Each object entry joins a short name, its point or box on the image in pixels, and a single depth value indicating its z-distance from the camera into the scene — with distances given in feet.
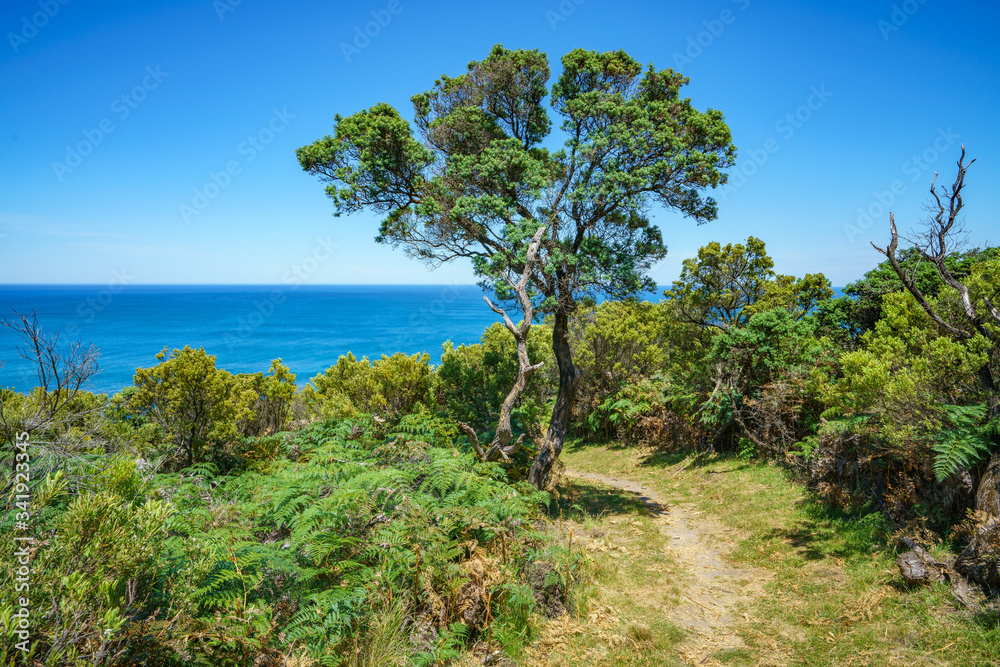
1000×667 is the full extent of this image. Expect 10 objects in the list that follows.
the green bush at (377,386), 37.45
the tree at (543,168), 30.19
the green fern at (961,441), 17.24
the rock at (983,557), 15.78
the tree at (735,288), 47.06
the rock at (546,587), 17.20
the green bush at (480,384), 38.83
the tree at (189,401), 31.09
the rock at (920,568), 17.19
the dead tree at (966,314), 17.75
